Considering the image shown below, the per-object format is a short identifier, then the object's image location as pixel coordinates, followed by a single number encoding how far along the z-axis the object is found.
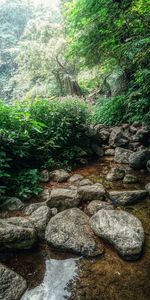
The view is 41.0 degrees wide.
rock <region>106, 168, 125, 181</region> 4.36
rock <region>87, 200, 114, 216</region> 3.17
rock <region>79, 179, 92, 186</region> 4.18
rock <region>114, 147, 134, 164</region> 5.41
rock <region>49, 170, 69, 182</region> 4.38
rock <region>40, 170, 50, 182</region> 4.28
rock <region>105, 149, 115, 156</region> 6.08
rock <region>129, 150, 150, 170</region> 4.79
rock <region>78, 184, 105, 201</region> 3.48
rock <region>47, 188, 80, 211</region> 3.28
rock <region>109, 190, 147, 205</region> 3.41
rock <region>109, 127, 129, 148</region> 6.27
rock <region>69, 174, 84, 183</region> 4.44
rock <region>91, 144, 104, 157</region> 6.08
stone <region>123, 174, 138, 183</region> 4.18
